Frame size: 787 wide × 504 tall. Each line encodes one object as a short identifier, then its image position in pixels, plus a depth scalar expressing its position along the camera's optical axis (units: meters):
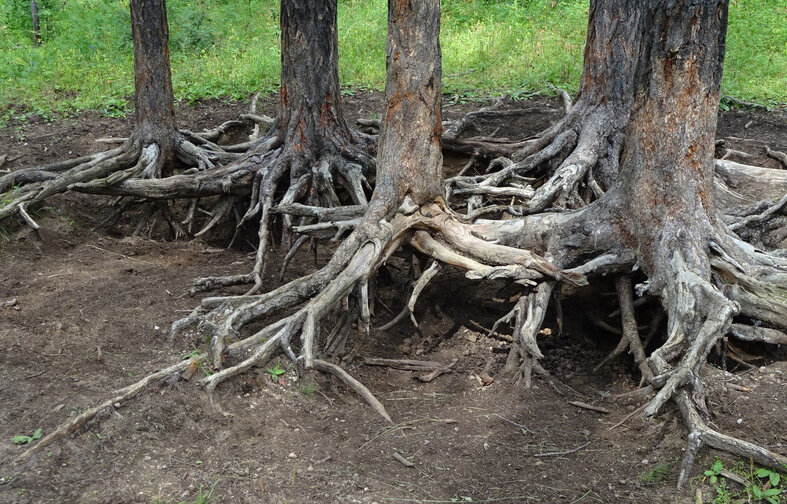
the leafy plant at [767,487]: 3.86
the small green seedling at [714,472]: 4.03
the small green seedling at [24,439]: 4.41
